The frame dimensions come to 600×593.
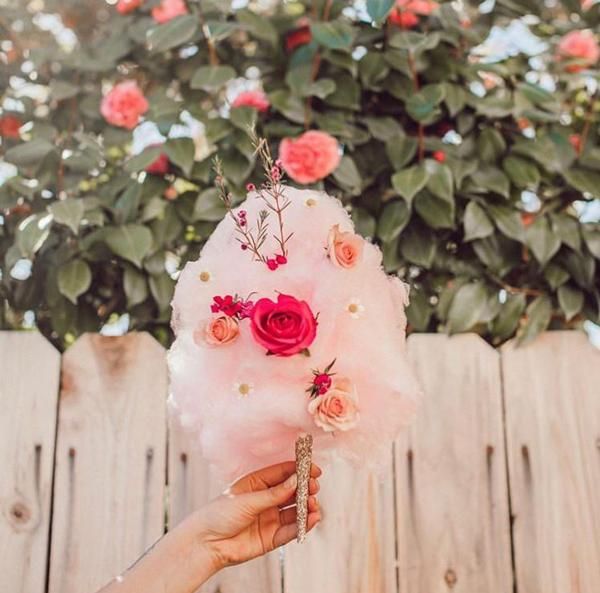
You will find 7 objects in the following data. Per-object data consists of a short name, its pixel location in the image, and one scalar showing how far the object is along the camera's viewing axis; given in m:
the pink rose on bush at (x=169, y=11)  1.65
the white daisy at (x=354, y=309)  0.92
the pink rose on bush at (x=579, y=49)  1.71
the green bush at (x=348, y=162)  1.54
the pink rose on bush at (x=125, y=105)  1.63
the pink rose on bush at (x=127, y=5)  1.78
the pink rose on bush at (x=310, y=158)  1.49
